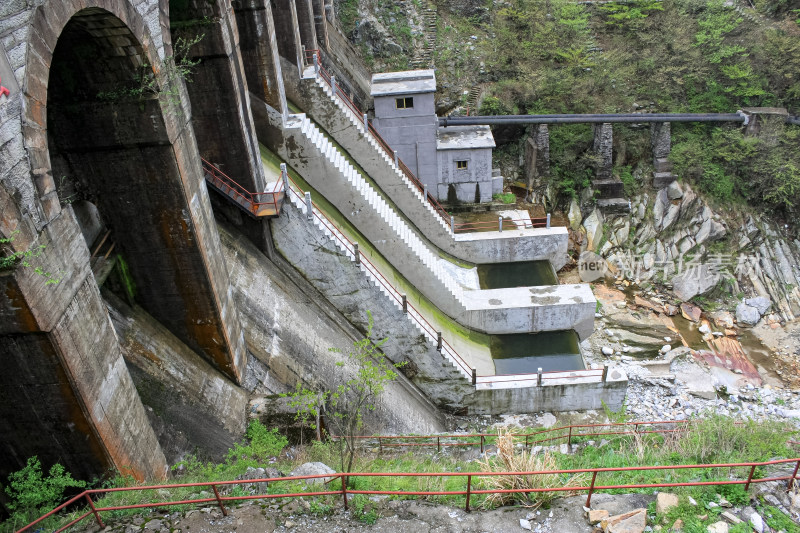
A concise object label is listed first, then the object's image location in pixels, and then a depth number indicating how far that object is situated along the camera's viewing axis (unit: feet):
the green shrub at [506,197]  69.77
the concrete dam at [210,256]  18.24
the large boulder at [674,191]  69.15
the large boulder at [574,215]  69.67
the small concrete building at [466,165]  66.74
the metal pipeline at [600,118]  68.23
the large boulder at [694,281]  63.98
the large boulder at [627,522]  18.63
